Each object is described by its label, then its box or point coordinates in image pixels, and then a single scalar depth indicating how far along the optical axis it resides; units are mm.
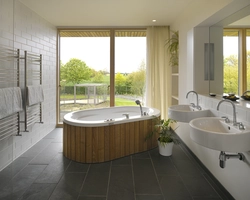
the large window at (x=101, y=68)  5047
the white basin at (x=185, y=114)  2598
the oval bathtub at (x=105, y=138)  2980
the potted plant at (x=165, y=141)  3256
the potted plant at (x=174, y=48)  4324
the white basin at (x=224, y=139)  1551
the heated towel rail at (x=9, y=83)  2739
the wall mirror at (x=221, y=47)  2236
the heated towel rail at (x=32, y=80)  3328
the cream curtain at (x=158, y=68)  4820
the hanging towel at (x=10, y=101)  2571
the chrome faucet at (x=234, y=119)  1891
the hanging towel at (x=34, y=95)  3350
